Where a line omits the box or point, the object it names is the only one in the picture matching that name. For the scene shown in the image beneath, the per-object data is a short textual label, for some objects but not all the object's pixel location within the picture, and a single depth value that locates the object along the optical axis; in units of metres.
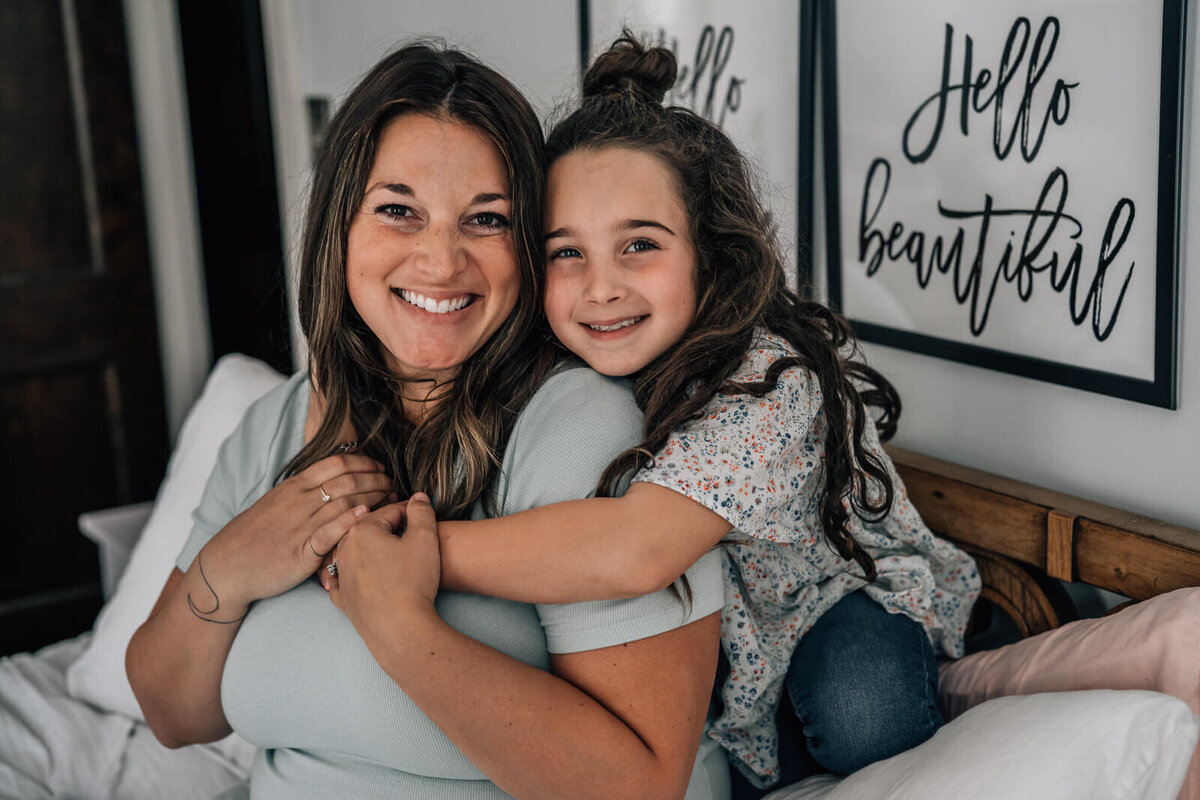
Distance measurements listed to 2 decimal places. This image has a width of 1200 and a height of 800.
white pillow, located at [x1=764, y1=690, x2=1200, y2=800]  0.97
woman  1.04
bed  0.99
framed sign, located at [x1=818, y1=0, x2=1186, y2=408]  1.19
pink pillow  1.06
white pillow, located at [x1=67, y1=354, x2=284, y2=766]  1.91
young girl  1.18
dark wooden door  2.89
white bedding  1.72
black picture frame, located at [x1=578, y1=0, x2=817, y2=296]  1.60
